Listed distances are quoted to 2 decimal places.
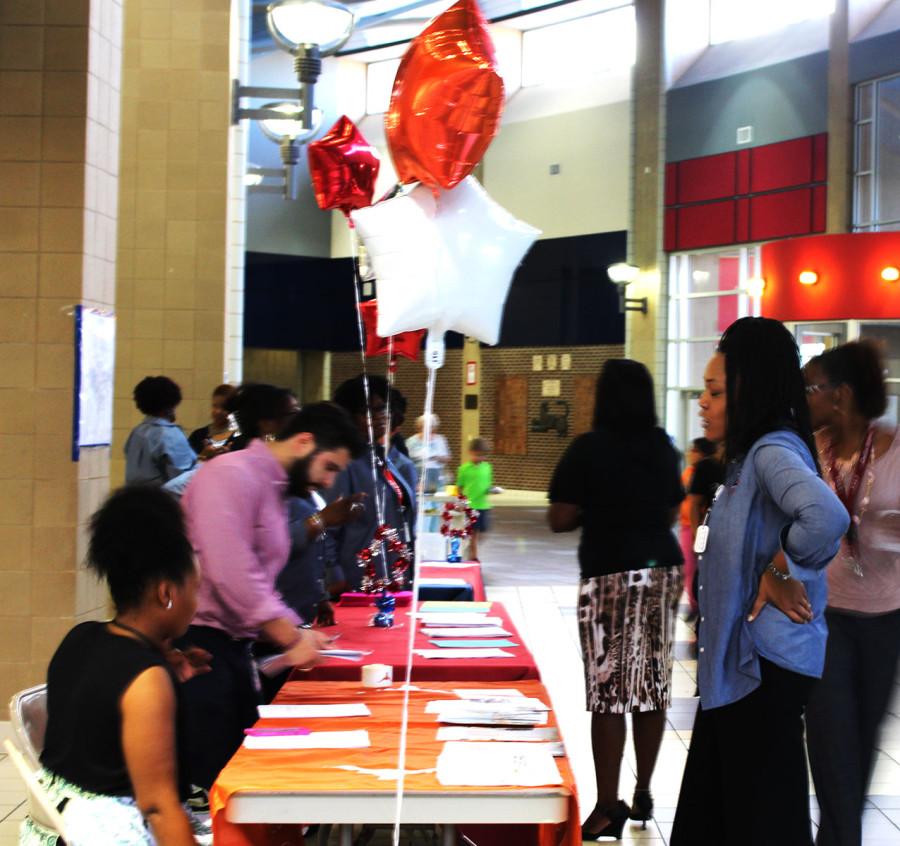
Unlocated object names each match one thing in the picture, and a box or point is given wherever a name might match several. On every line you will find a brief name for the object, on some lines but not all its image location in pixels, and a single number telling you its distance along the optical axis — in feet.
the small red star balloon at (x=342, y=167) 22.30
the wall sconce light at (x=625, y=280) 58.13
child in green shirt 36.50
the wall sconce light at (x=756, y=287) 41.81
